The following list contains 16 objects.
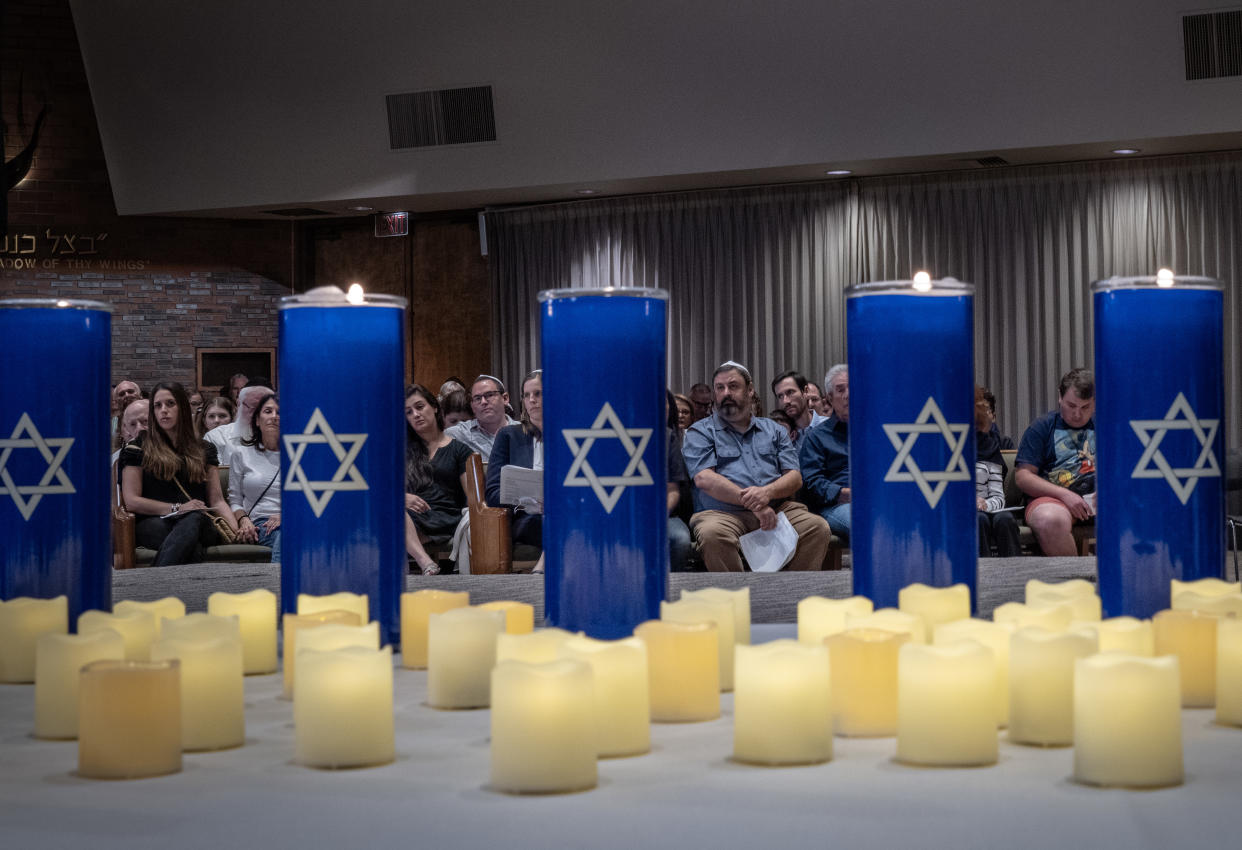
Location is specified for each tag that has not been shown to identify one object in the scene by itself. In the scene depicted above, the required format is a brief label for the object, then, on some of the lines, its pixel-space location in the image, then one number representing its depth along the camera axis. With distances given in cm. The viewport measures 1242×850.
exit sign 1188
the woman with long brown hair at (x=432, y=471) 605
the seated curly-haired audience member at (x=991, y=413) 615
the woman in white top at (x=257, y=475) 602
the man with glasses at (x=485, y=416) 726
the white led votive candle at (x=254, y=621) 138
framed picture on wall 1222
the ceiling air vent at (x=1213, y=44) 812
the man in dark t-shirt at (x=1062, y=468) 546
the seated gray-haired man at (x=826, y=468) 590
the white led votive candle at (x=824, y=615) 125
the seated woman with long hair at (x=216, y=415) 825
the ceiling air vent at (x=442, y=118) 972
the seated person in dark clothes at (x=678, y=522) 501
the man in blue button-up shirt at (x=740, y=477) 548
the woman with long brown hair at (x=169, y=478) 605
